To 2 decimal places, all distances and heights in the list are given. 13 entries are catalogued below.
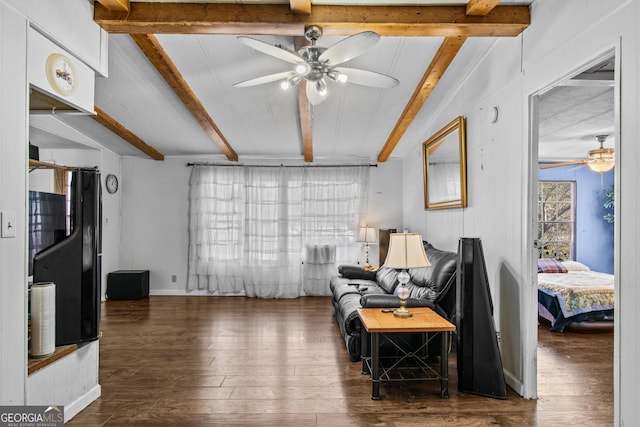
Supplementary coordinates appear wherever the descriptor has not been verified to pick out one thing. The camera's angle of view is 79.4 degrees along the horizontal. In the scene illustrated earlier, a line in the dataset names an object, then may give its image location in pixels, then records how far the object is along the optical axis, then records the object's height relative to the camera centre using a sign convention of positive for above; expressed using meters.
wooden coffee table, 2.65 -1.00
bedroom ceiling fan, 5.18 +0.76
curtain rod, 6.58 +0.82
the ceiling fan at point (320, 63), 2.38 +1.04
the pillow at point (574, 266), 5.78 -0.77
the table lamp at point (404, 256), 2.88 -0.31
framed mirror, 3.70 +0.52
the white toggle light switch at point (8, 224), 1.75 -0.06
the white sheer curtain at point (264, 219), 6.51 -0.10
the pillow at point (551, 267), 5.50 -0.75
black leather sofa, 3.27 -0.74
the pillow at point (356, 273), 5.32 -0.82
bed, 4.32 -1.03
